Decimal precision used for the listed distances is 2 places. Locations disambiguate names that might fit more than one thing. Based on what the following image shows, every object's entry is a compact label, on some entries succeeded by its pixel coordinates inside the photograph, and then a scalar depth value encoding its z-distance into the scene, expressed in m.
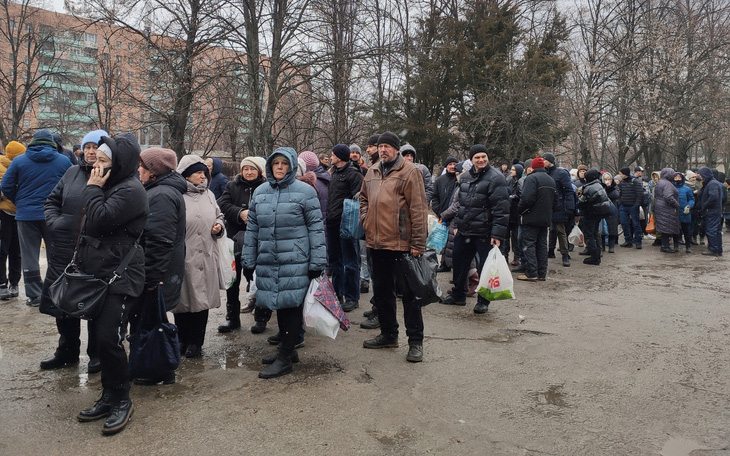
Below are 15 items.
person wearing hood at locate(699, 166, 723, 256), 11.31
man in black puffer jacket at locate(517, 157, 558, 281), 8.36
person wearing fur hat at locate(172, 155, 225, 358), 4.50
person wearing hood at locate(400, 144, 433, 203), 7.90
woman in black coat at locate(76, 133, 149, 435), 3.25
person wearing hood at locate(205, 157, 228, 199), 6.63
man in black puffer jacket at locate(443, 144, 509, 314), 6.16
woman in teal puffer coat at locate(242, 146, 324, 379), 4.17
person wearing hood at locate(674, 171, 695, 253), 11.97
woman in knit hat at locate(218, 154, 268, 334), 5.51
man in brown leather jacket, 4.57
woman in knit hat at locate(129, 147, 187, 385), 3.79
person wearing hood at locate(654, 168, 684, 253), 11.77
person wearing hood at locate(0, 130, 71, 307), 5.98
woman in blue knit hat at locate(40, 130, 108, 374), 4.10
